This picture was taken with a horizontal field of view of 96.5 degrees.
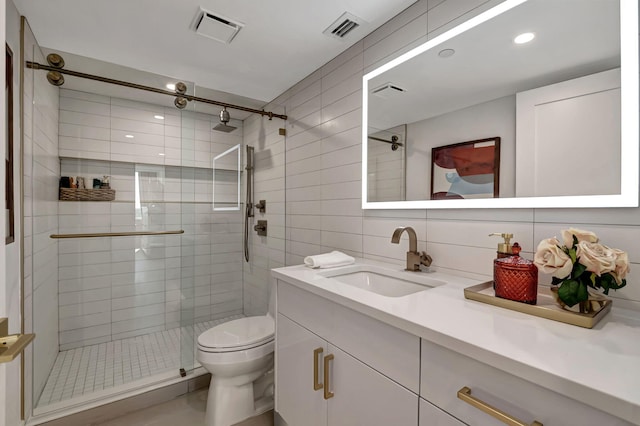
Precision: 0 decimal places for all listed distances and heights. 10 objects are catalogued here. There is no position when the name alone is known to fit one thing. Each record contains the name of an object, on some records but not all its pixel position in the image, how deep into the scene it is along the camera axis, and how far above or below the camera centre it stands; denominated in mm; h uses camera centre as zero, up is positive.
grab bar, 2079 -168
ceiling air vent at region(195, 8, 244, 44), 1545 +1060
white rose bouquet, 716 -137
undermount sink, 1247 -322
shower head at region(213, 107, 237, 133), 2314 +739
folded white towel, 1450 -251
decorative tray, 710 -265
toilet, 1595 -885
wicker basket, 2023 +135
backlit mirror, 881 +390
